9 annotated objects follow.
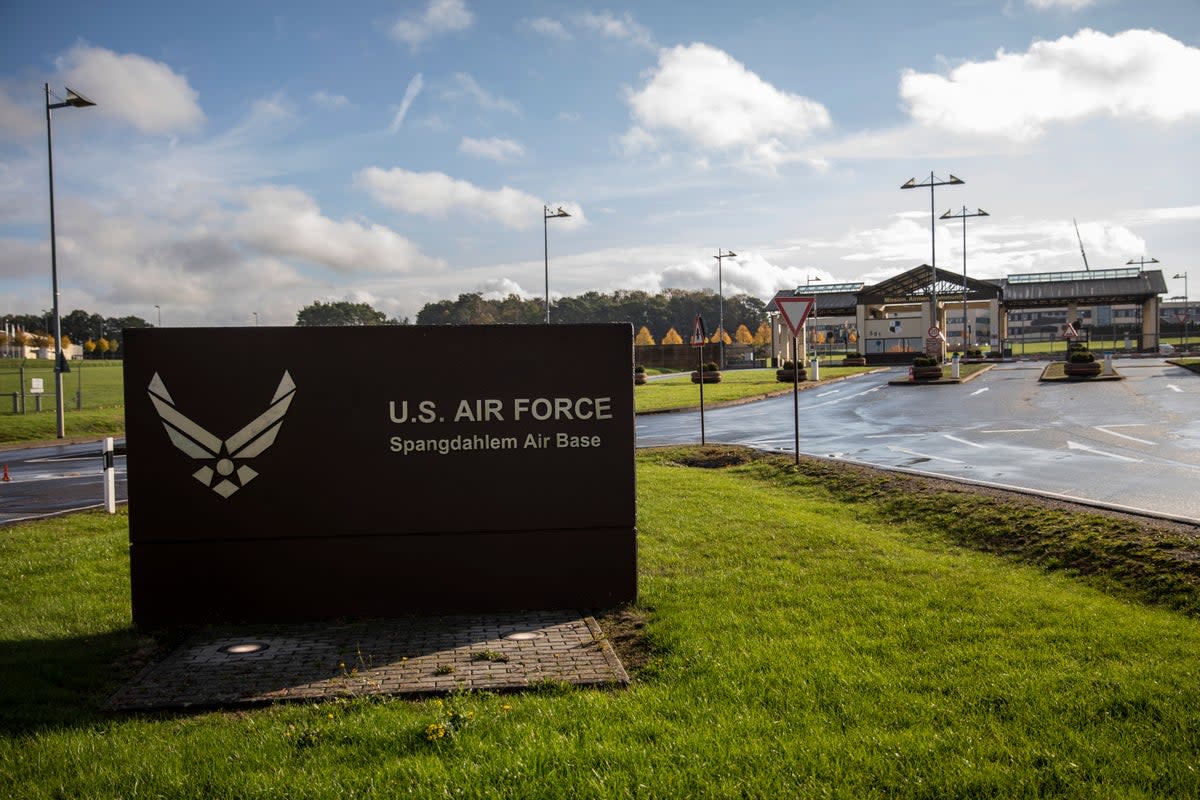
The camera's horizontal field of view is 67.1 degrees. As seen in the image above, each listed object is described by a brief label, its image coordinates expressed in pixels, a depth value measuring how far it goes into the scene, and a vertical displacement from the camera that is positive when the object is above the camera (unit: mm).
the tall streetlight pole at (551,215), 47375 +7986
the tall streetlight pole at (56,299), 25125 +2191
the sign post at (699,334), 22836 +825
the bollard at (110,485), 12180 -1527
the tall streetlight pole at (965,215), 57500 +9666
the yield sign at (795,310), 16078 +972
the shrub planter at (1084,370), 36419 -400
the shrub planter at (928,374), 38719 -503
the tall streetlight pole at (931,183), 45875 +9150
